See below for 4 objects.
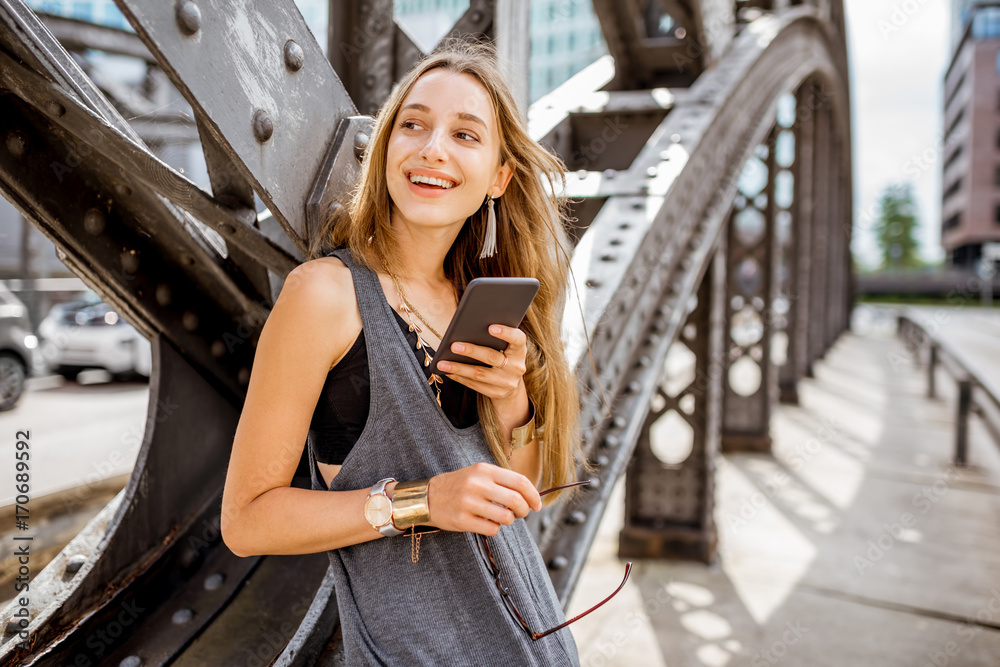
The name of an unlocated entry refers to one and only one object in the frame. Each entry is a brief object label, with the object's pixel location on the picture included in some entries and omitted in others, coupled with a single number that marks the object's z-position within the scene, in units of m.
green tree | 87.38
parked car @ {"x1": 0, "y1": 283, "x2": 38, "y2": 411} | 9.11
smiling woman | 1.11
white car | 12.31
